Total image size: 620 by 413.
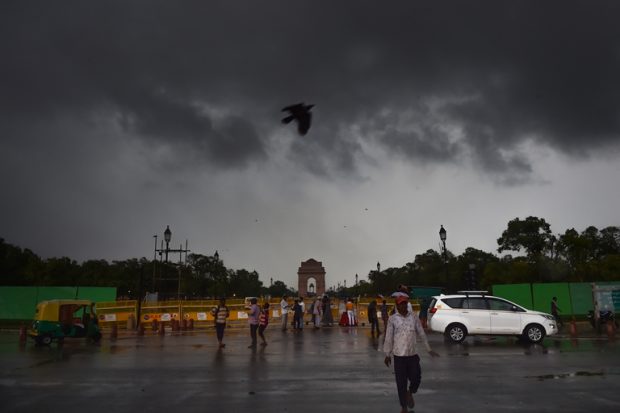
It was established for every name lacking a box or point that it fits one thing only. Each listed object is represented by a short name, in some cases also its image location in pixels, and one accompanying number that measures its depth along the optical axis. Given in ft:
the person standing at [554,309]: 78.28
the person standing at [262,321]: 58.65
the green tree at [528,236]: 306.14
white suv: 57.98
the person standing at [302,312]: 81.56
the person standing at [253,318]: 56.54
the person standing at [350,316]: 90.89
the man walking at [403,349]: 24.22
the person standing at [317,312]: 85.71
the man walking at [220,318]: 55.72
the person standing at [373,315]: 67.62
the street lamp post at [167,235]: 97.39
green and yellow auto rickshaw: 63.52
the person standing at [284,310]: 81.76
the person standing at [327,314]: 91.32
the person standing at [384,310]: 63.65
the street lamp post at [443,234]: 95.81
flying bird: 30.43
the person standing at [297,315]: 80.96
